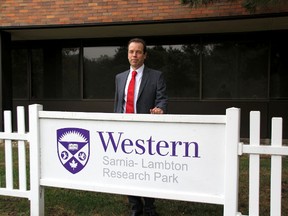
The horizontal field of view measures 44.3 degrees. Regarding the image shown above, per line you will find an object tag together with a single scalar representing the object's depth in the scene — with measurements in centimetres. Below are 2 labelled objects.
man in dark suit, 344
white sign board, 297
